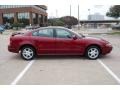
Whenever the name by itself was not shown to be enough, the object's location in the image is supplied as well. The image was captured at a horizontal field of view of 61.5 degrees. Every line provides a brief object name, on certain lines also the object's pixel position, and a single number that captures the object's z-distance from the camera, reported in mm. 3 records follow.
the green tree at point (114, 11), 19227
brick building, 31701
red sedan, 4468
